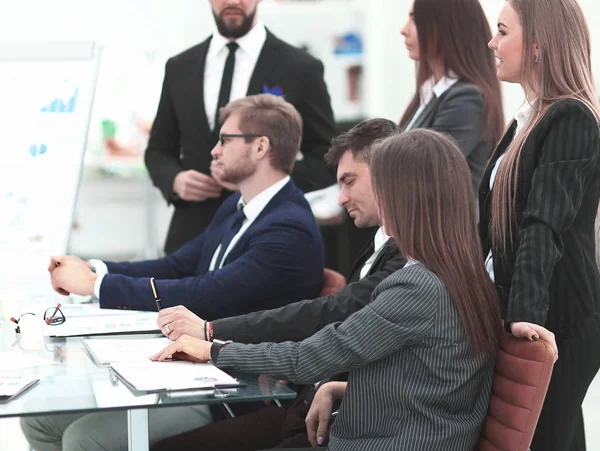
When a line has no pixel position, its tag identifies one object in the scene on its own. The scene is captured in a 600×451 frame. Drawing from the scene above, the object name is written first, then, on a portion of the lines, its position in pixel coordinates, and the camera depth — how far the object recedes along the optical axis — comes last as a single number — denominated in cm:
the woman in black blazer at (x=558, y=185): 341
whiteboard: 425
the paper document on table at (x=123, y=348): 343
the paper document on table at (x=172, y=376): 323
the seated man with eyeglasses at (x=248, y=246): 386
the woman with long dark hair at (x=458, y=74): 408
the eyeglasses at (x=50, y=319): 373
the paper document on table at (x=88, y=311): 386
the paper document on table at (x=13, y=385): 321
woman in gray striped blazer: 322
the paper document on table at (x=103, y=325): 366
